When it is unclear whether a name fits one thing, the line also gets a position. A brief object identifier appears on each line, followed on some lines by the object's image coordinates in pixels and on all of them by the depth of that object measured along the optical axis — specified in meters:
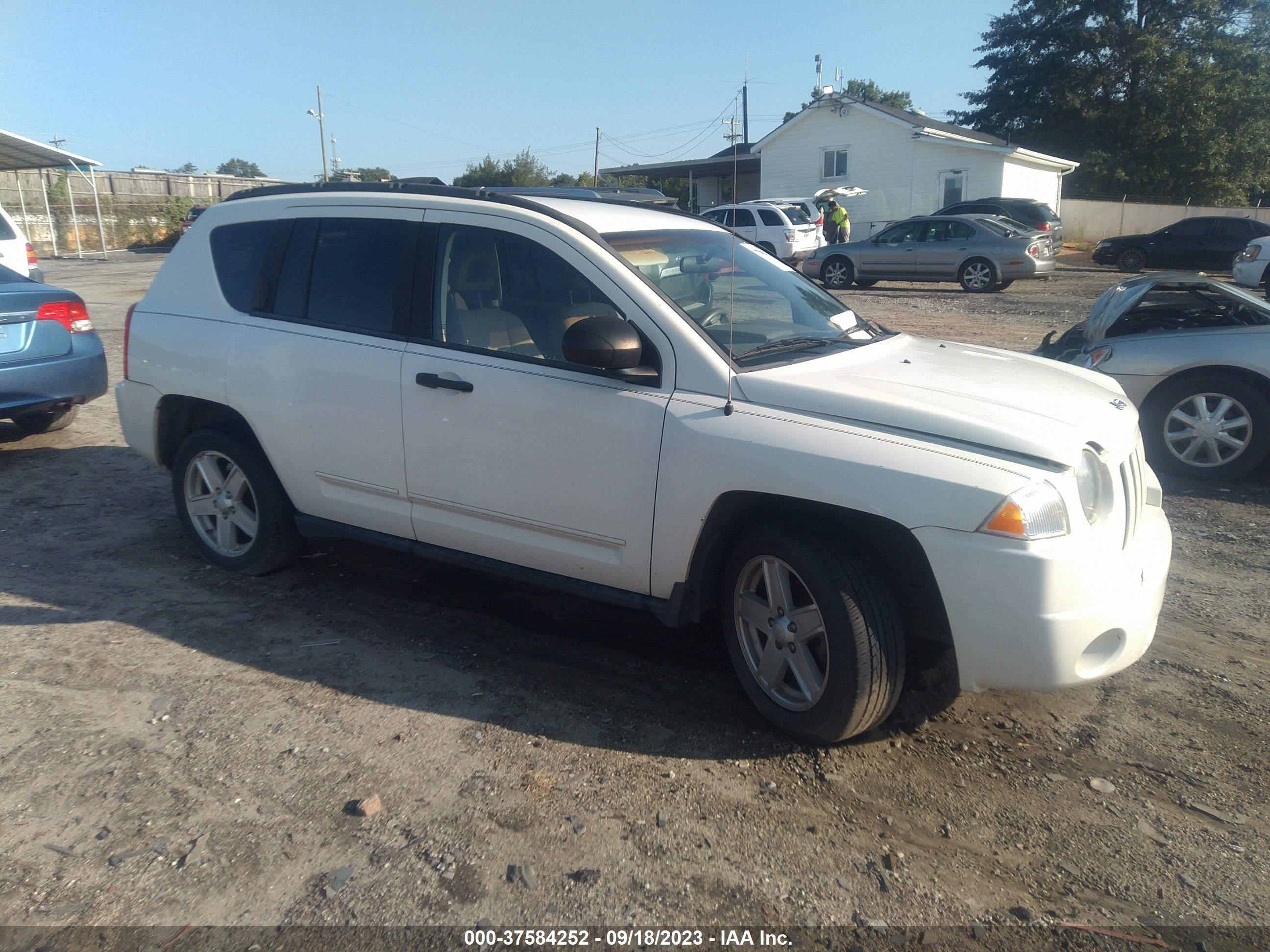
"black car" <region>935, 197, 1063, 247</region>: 24.84
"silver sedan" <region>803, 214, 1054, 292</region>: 19.83
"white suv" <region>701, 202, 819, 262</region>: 25.66
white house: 32.97
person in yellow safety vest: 25.12
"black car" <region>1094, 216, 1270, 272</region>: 24.28
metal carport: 23.97
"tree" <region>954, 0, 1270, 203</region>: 41.38
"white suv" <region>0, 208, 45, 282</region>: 11.32
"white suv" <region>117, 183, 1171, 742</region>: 3.10
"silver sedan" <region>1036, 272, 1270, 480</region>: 6.29
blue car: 6.73
